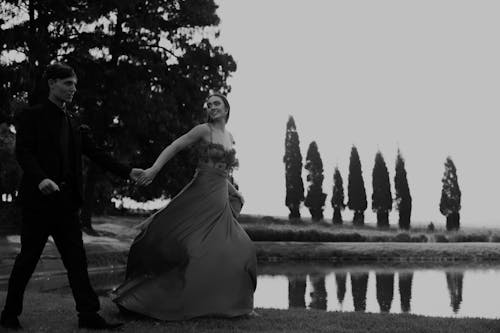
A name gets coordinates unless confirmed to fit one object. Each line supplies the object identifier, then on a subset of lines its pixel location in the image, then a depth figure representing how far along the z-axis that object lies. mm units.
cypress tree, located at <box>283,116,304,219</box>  51125
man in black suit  4973
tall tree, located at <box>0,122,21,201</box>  22172
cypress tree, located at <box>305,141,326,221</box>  51031
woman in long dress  5747
